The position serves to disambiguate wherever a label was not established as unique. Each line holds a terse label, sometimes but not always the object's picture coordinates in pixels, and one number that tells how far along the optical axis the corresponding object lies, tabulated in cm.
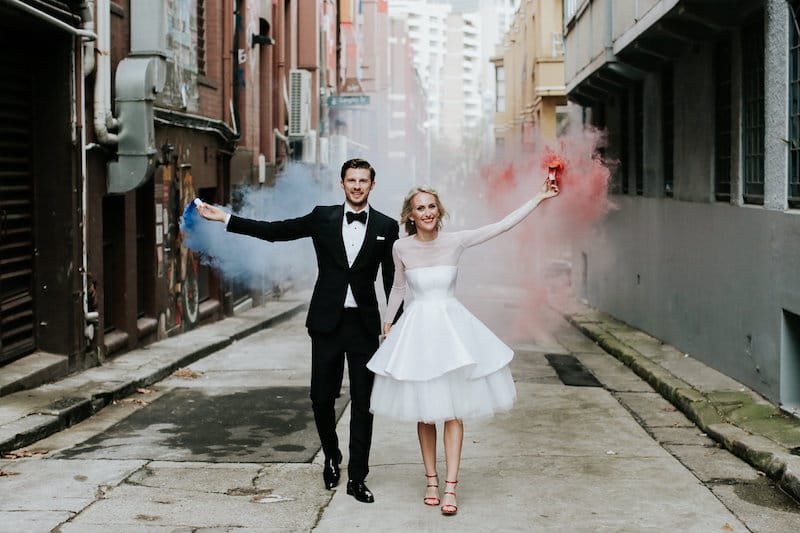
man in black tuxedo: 713
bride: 675
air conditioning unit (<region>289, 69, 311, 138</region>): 2814
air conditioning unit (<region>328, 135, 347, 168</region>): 3862
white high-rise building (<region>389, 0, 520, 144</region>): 13068
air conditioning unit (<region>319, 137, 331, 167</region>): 3437
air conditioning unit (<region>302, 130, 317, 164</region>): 2961
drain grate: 1289
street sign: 3550
